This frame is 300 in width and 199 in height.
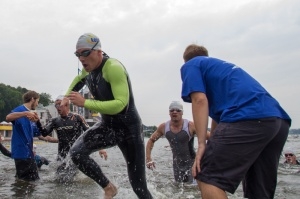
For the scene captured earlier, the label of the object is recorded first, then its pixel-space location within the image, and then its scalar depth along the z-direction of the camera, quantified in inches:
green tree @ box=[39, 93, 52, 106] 4852.4
